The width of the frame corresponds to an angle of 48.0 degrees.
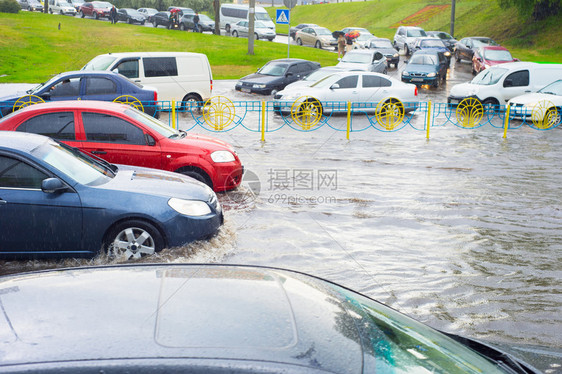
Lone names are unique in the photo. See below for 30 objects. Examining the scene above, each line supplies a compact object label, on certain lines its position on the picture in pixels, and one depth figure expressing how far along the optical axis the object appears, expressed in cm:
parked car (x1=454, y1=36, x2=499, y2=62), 3828
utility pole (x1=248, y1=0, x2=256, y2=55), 3260
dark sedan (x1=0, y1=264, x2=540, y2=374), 213
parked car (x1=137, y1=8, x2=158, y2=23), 5674
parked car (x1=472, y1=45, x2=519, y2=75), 3062
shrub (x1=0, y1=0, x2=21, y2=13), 5178
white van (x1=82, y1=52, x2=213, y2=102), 1877
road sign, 2549
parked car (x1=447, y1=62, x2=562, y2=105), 2102
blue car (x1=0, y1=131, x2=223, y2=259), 655
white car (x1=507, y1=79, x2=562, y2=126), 1847
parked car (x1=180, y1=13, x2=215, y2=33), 4956
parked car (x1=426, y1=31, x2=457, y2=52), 4377
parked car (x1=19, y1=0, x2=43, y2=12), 6412
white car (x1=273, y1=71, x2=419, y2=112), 1903
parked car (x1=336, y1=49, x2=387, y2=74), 2689
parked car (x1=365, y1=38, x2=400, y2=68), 3578
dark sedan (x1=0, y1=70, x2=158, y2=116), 1500
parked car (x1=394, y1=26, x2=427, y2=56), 4274
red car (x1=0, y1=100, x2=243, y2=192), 918
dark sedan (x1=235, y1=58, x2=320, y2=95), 2330
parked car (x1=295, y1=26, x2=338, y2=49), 4516
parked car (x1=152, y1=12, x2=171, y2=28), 5177
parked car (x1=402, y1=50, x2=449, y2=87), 2712
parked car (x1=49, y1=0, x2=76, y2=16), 5912
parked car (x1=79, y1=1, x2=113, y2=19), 5609
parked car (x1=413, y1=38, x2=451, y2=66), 3584
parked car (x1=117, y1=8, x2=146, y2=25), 5459
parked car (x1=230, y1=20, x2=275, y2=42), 4712
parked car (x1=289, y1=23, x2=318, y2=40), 5100
